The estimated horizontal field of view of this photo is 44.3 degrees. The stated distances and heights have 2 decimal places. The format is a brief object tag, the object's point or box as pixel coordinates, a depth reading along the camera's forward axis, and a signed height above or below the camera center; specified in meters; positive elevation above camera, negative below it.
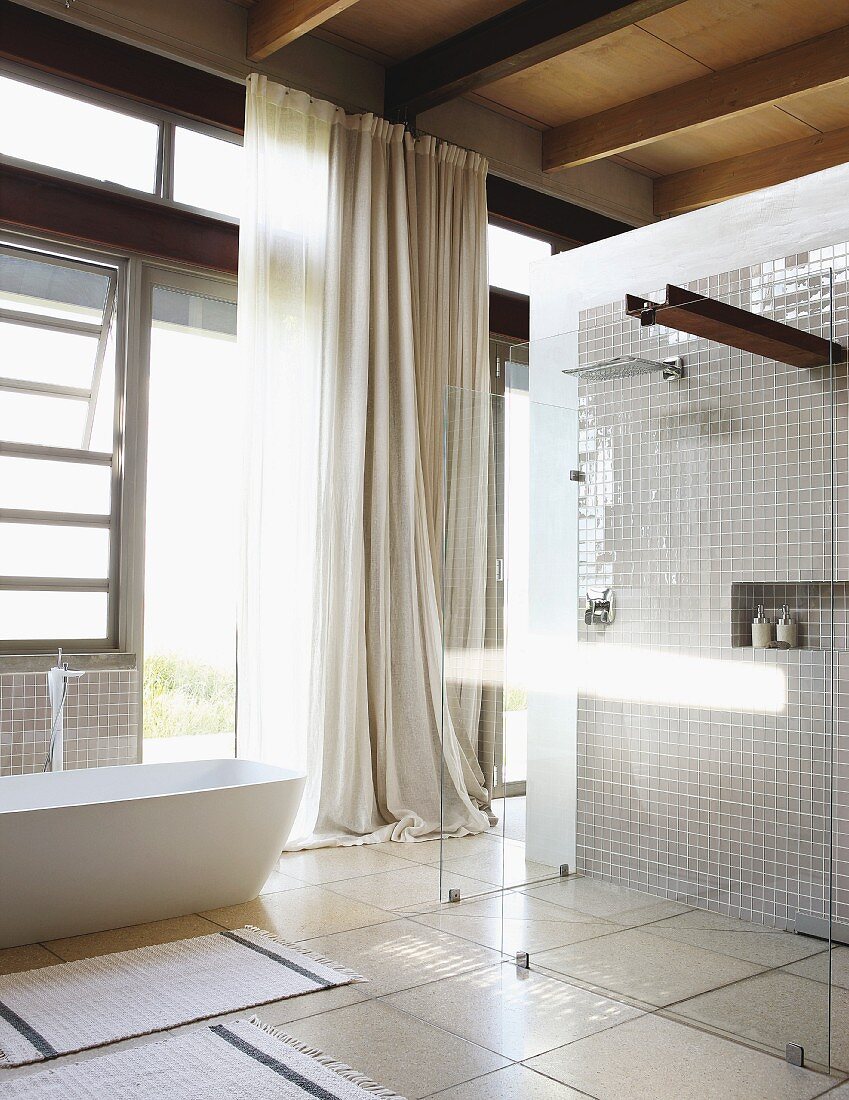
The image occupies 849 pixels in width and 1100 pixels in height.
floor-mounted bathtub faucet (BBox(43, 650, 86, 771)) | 3.95 -0.47
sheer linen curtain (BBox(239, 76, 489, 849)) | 4.56 +0.57
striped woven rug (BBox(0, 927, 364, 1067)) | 2.59 -1.12
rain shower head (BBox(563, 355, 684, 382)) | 2.96 +0.65
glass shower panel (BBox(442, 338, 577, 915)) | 3.33 -0.14
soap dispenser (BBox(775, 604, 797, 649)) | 2.62 -0.10
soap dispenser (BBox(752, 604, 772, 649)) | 2.69 -0.11
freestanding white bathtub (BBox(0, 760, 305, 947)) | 3.14 -0.85
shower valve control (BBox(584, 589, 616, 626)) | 3.14 -0.06
